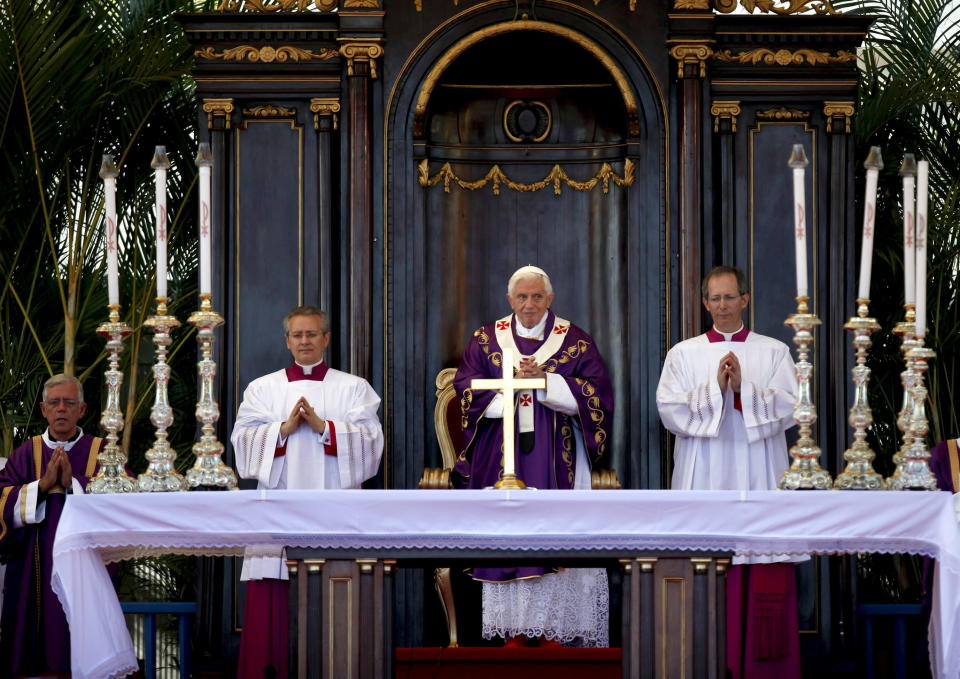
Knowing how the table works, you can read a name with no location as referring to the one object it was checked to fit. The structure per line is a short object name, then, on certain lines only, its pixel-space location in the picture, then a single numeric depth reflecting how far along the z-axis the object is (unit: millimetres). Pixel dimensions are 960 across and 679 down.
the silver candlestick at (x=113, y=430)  14078
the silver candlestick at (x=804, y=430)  13578
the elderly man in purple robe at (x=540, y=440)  17766
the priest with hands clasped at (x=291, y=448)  17156
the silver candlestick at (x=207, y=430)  14102
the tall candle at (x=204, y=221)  13945
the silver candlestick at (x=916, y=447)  13477
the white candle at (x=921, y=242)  13484
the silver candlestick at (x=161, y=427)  13914
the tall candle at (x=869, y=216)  13516
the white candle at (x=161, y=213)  13992
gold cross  14453
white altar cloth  12883
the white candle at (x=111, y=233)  14062
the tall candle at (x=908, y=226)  13758
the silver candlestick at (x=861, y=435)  13641
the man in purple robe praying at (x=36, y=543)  17125
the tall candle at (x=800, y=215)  13469
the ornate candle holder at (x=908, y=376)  13680
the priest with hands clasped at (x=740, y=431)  16562
